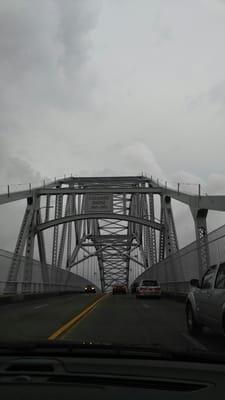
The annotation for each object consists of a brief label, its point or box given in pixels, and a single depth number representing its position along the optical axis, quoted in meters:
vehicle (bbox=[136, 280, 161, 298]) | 38.18
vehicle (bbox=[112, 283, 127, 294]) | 66.50
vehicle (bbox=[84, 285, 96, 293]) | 83.18
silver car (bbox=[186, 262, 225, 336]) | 9.99
